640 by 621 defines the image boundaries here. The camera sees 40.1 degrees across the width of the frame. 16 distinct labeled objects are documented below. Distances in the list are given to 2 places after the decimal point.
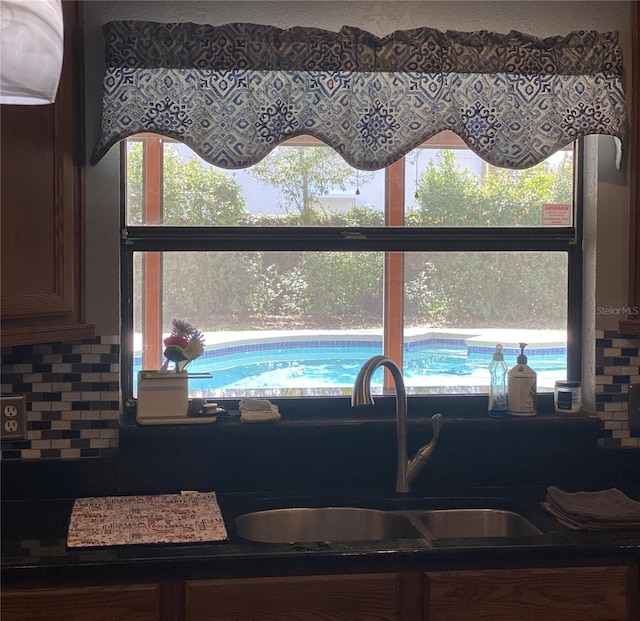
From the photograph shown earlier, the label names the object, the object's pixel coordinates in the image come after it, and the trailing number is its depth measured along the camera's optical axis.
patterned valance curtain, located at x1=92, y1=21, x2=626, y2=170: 2.41
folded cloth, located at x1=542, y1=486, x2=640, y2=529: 2.19
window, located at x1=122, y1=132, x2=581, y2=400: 2.59
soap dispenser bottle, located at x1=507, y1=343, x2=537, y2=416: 2.61
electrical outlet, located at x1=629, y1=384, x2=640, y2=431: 2.63
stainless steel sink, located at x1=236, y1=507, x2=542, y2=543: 2.40
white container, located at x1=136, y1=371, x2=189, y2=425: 2.48
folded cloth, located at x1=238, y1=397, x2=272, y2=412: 2.52
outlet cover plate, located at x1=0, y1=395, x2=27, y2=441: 2.38
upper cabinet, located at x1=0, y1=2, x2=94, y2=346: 2.03
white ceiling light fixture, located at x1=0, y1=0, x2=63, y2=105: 1.09
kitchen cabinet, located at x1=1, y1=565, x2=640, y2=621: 1.95
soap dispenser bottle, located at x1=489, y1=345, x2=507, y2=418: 2.63
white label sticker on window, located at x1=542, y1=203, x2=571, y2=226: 2.71
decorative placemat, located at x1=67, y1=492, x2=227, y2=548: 2.07
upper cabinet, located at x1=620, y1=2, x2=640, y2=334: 2.56
